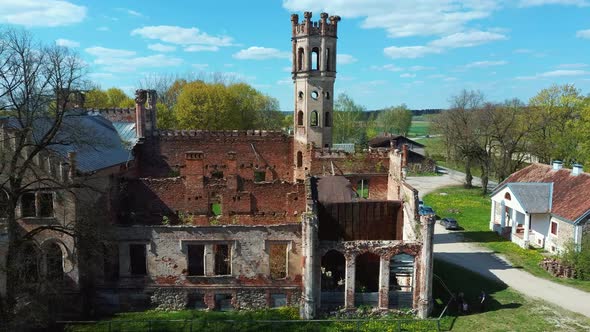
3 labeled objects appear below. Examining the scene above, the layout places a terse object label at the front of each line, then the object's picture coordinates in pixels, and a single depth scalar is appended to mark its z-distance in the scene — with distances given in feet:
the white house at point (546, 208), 87.56
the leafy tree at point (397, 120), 352.28
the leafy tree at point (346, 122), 250.57
